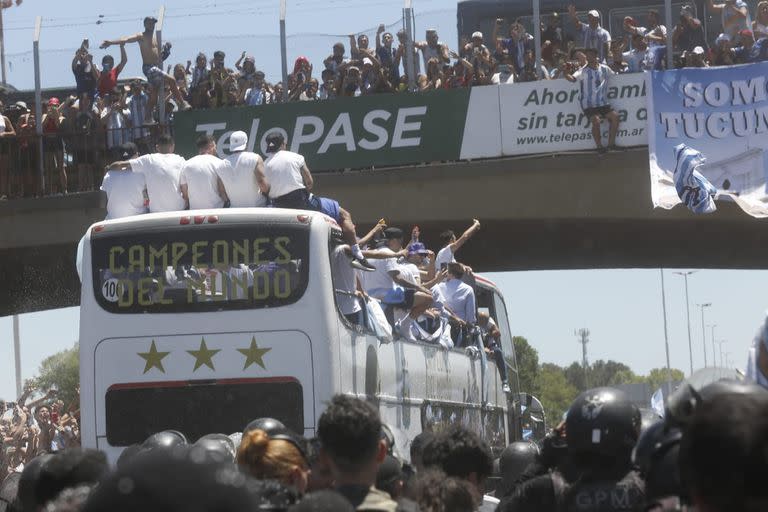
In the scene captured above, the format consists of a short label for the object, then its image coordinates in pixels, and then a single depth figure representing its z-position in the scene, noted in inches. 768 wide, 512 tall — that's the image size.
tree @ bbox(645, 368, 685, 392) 5531.5
